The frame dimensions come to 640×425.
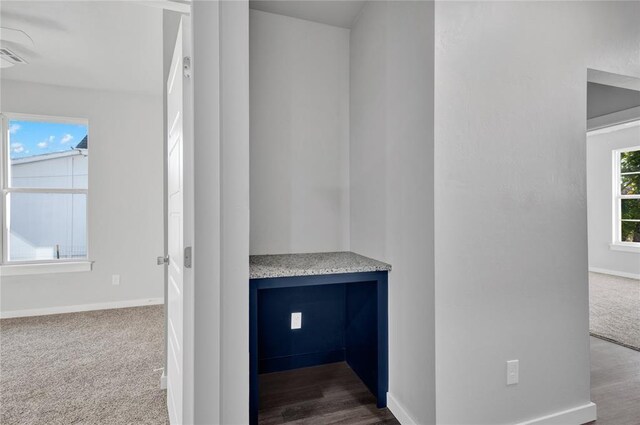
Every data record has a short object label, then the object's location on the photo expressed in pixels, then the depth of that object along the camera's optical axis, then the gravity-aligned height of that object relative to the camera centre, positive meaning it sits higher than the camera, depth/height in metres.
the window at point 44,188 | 3.62 +0.26
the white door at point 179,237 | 1.29 -0.12
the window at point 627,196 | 5.24 +0.23
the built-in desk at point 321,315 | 1.77 -0.71
